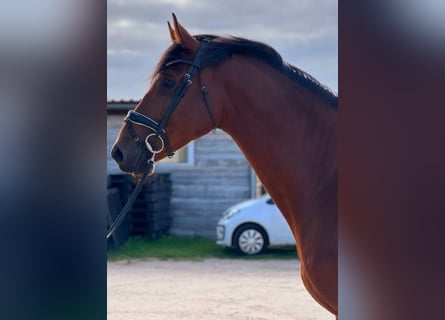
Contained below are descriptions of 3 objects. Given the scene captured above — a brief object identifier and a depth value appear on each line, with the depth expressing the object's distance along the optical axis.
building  13.85
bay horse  2.96
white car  11.46
